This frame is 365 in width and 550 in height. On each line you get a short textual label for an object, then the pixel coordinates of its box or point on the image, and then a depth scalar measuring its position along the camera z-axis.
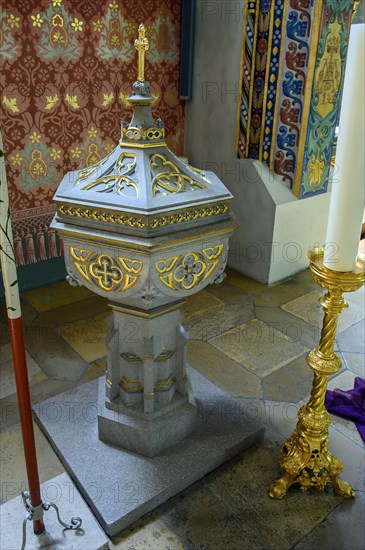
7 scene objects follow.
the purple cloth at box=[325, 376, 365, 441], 2.08
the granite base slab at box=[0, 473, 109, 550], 1.15
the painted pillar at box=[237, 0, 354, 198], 2.81
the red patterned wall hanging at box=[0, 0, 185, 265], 2.65
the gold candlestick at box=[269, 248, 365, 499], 1.49
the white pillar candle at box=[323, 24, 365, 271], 1.22
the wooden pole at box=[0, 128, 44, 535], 0.88
